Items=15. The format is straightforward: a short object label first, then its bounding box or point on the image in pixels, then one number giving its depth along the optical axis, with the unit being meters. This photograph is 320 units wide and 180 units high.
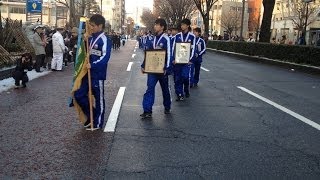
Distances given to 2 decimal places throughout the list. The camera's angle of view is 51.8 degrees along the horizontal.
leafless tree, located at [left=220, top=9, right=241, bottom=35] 61.89
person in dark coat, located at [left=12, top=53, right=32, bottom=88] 8.90
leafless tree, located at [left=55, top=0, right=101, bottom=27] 27.41
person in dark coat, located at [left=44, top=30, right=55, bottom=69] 13.22
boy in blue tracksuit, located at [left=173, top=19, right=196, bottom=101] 7.53
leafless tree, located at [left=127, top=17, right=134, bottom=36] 104.32
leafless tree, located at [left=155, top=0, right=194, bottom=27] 45.92
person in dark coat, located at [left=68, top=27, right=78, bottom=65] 14.75
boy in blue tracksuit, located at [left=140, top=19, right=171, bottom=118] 5.88
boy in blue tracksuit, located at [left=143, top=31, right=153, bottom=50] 6.12
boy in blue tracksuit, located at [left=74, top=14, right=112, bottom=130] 5.03
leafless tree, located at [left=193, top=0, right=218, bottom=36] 34.01
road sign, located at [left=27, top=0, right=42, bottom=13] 16.78
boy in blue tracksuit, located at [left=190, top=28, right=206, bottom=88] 8.83
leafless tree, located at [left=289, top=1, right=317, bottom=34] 39.97
